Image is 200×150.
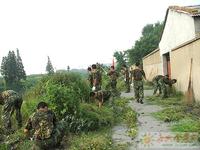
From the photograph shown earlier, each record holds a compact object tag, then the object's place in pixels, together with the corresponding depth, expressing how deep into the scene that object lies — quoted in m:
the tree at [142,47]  31.89
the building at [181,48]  8.86
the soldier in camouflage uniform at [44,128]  5.18
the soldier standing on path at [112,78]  10.78
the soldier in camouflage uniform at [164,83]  10.32
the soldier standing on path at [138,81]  9.58
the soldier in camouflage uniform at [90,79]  9.52
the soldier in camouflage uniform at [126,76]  12.90
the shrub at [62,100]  6.48
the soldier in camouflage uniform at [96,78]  9.30
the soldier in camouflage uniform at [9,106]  6.65
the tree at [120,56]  32.20
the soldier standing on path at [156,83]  10.51
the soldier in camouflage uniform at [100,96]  8.28
